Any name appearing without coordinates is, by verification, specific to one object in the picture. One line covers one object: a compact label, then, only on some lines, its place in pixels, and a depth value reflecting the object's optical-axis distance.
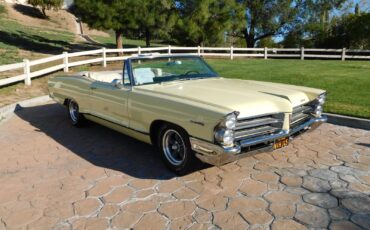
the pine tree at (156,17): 21.80
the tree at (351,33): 25.50
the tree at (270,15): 28.88
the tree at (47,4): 48.94
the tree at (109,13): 20.88
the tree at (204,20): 25.44
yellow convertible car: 4.10
